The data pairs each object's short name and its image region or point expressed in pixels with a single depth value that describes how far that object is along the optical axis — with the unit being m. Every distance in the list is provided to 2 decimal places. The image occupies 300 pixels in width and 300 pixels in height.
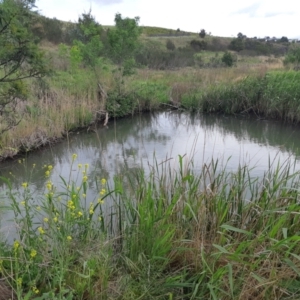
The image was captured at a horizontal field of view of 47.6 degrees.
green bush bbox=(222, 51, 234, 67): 17.55
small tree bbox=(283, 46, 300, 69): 13.73
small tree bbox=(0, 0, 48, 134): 3.07
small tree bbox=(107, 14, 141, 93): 9.39
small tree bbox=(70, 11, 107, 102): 9.15
